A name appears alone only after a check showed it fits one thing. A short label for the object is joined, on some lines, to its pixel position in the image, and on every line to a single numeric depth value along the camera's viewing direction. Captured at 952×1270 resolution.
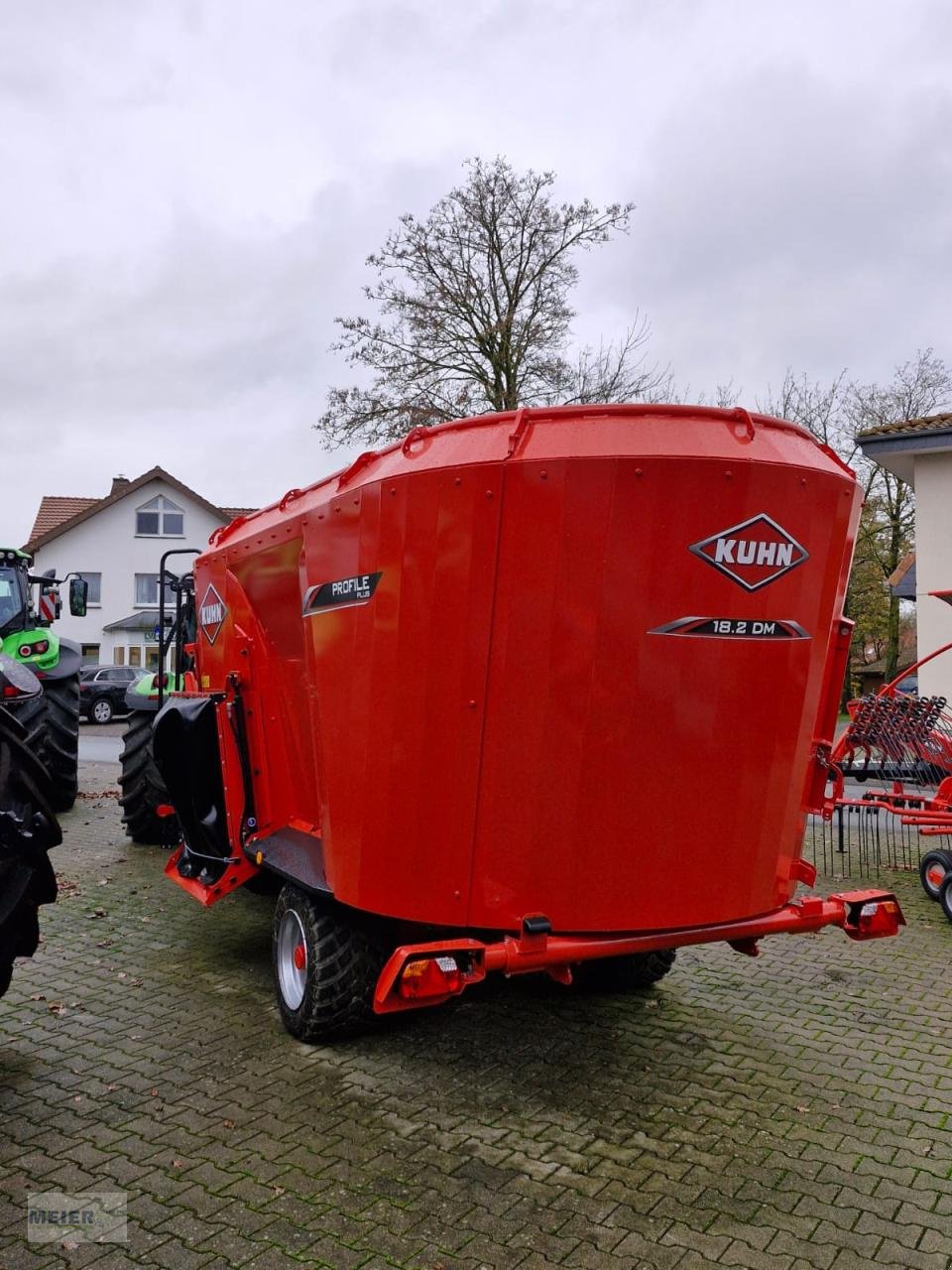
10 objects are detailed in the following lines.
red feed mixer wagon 3.35
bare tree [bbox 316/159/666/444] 22.06
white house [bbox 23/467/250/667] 34.56
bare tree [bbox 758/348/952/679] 30.81
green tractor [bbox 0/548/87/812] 10.45
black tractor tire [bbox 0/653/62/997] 3.86
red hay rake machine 7.07
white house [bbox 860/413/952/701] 13.73
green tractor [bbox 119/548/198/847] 7.24
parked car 26.10
